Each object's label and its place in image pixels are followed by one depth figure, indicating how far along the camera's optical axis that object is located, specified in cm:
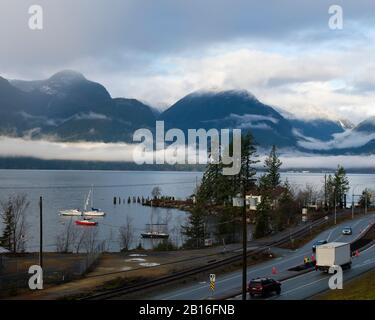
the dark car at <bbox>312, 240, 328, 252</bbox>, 7597
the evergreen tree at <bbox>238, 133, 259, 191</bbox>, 13662
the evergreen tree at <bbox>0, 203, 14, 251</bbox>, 8700
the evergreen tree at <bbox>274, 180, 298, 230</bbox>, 10968
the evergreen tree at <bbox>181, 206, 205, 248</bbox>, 9981
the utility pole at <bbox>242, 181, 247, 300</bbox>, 4058
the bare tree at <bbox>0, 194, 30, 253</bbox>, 8706
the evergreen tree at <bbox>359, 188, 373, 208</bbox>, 14930
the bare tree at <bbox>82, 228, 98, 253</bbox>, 11020
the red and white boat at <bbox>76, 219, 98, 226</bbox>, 17300
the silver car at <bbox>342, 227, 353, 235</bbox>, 9038
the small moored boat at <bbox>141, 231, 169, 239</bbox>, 12896
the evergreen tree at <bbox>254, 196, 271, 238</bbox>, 9881
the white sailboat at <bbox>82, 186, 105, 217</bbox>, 19725
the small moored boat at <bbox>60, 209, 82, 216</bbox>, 18410
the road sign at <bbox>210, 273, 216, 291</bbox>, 4189
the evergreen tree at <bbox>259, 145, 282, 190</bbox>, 16625
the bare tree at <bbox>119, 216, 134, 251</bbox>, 9512
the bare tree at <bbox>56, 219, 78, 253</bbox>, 9792
